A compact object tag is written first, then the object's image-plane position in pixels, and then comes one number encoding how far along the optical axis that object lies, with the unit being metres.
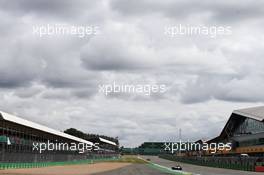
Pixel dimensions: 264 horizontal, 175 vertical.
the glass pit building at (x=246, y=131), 112.50
